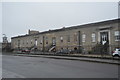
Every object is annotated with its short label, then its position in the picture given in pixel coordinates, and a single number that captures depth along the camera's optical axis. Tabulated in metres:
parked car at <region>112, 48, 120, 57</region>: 13.11
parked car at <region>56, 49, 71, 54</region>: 18.70
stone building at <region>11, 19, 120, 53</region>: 17.32
